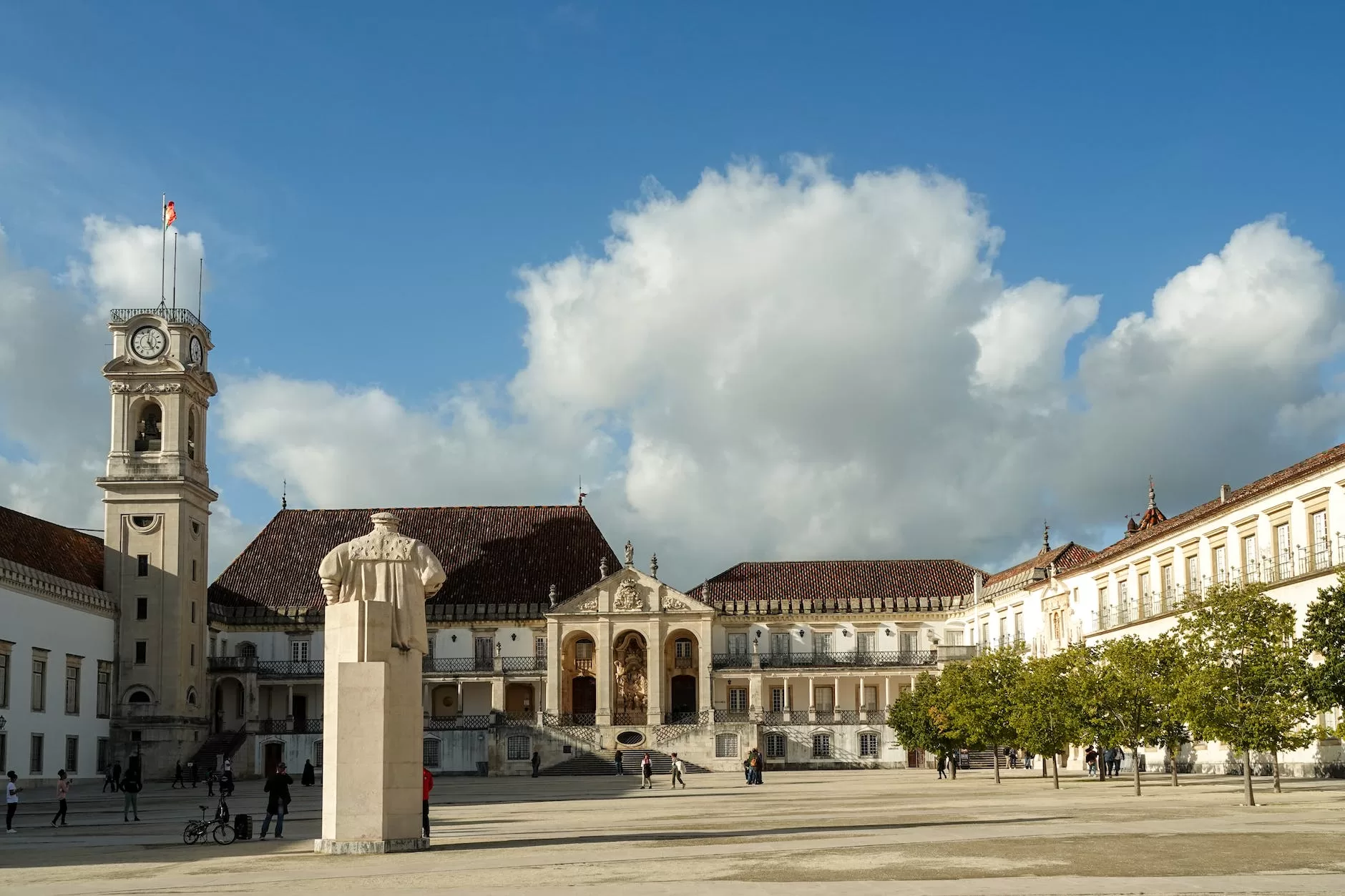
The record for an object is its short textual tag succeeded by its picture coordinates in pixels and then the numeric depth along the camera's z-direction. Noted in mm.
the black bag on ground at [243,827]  28469
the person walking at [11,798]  32969
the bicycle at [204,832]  28297
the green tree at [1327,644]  34113
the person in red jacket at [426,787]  26125
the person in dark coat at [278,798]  28406
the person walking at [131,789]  36062
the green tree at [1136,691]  40312
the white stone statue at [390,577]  24906
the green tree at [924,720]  58812
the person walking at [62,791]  35750
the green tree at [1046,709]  45469
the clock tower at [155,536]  69188
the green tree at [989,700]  52125
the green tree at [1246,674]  33688
